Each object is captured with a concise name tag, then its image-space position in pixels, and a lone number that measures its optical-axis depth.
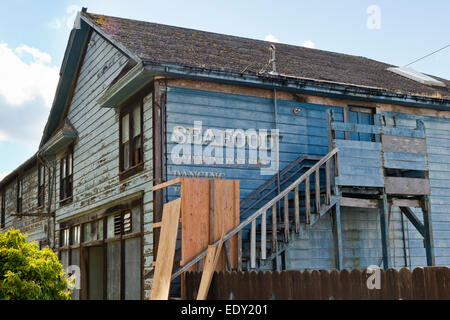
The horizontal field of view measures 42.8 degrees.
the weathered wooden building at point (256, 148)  13.05
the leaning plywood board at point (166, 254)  10.55
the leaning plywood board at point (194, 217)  10.67
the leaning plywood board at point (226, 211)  10.98
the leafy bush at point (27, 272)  9.47
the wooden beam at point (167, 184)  10.62
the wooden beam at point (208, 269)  9.71
